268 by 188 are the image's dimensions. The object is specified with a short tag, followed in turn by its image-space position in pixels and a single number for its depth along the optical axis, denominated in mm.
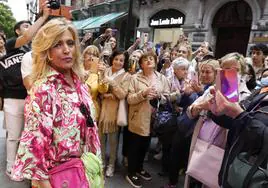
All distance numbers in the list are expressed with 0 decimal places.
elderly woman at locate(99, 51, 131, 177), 3578
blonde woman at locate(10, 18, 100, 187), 1492
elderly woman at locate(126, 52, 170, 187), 3479
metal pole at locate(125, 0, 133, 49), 5835
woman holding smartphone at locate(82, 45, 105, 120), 3585
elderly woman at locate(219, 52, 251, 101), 2551
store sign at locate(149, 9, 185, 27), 13201
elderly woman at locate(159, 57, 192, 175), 3151
